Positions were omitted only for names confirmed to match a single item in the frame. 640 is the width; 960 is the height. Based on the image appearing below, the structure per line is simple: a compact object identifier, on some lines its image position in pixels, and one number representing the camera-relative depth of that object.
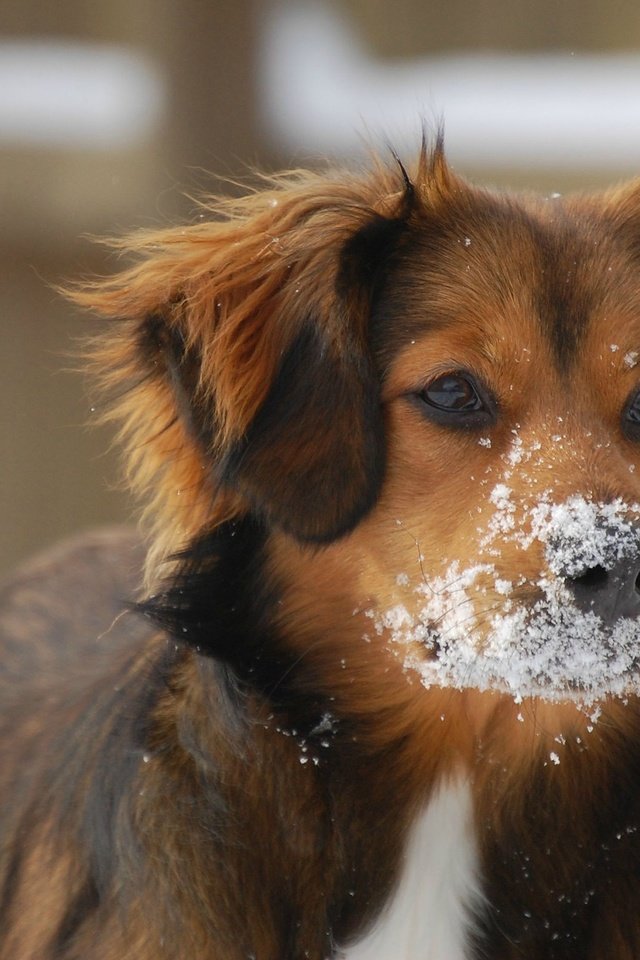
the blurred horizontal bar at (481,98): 13.33
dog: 4.11
